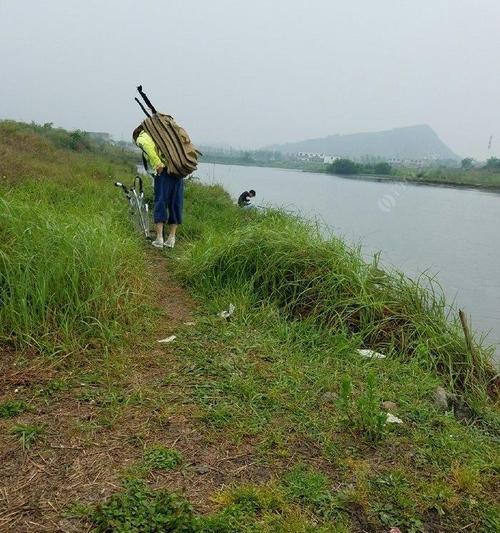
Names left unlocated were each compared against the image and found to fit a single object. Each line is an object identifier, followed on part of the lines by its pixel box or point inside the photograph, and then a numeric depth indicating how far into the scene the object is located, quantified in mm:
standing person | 4613
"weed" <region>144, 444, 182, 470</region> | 1729
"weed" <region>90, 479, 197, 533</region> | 1414
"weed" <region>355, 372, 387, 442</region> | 2045
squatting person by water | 8422
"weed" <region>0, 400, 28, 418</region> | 1935
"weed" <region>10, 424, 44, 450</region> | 1786
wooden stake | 3198
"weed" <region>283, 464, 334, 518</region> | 1631
